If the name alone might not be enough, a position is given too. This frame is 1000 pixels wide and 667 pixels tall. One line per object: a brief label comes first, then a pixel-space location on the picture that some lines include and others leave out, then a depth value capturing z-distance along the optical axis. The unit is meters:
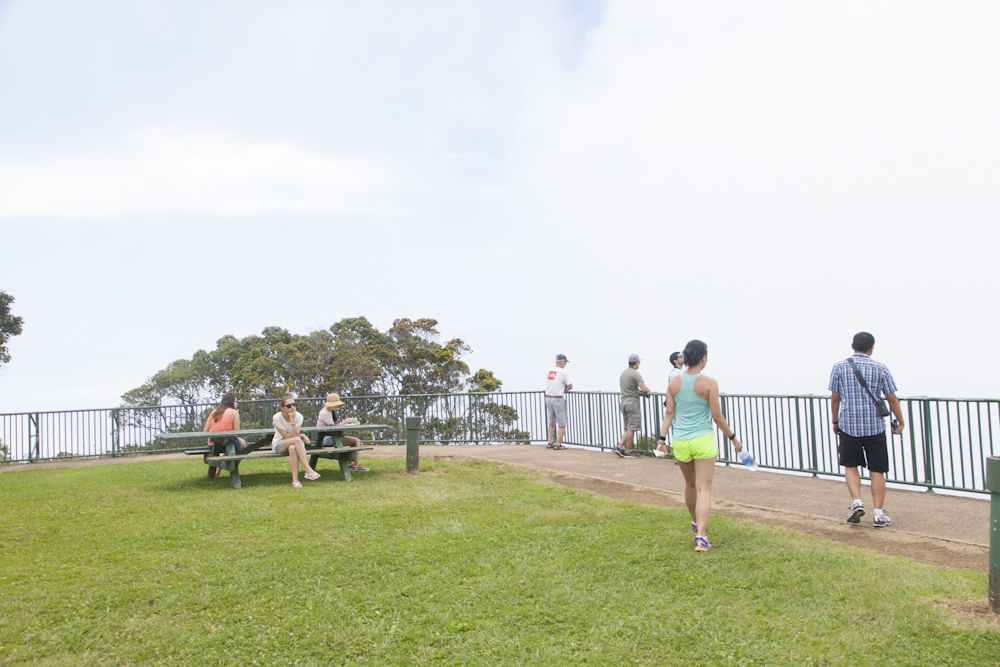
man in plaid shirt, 7.42
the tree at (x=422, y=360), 29.25
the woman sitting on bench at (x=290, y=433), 10.63
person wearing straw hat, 11.81
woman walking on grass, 6.22
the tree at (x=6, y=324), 26.77
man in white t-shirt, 15.51
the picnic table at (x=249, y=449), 10.59
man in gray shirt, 13.70
